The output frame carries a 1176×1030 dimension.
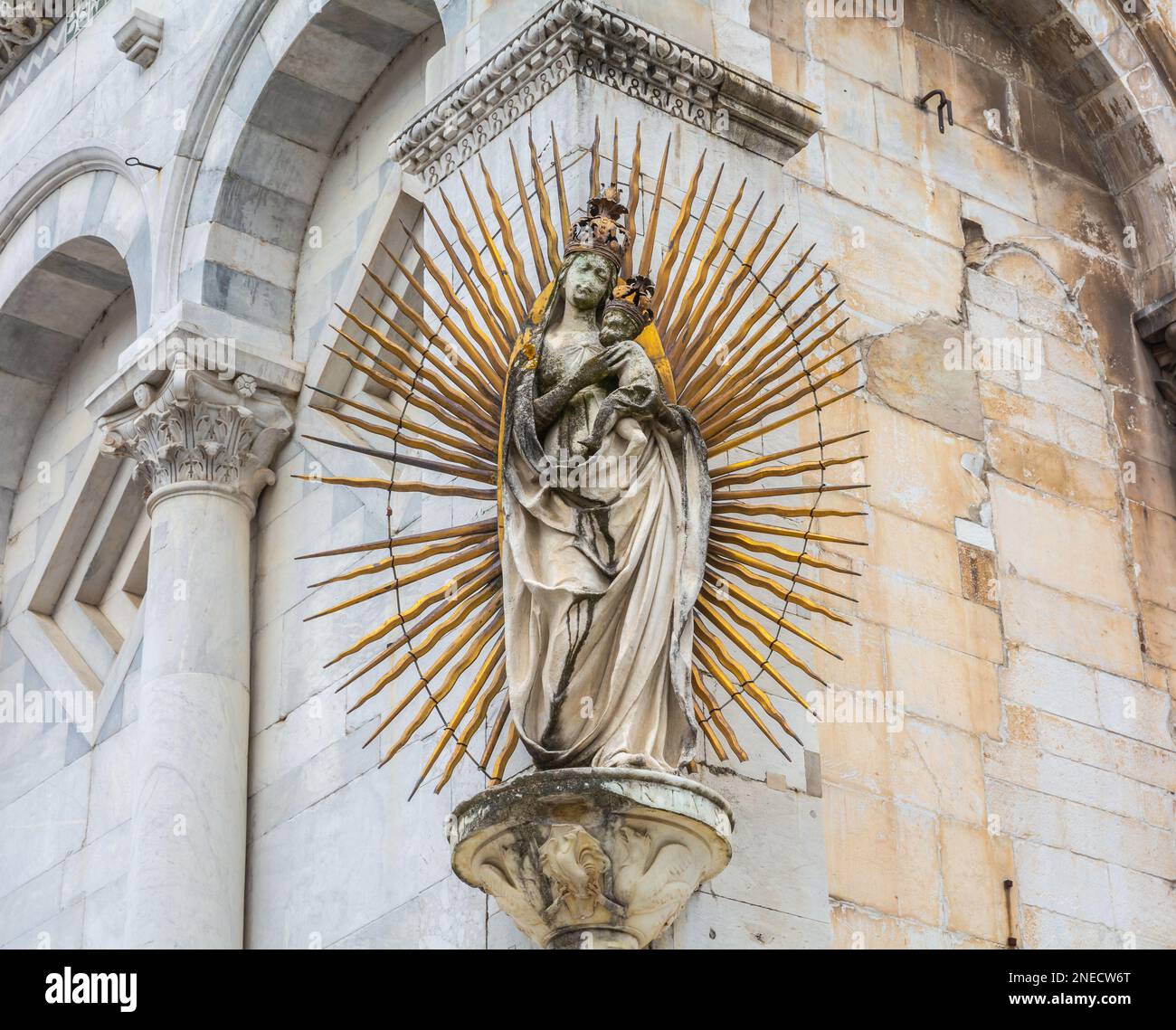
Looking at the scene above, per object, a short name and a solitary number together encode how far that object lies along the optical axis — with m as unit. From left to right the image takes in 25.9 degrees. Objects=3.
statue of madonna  8.19
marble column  10.61
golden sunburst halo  8.67
